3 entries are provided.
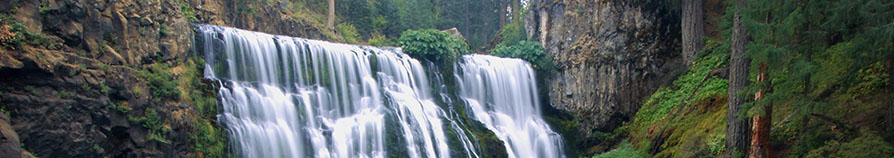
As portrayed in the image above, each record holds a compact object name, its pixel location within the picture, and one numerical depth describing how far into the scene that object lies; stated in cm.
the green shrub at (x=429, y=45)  1889
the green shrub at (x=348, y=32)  2781
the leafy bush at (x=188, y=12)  1546
